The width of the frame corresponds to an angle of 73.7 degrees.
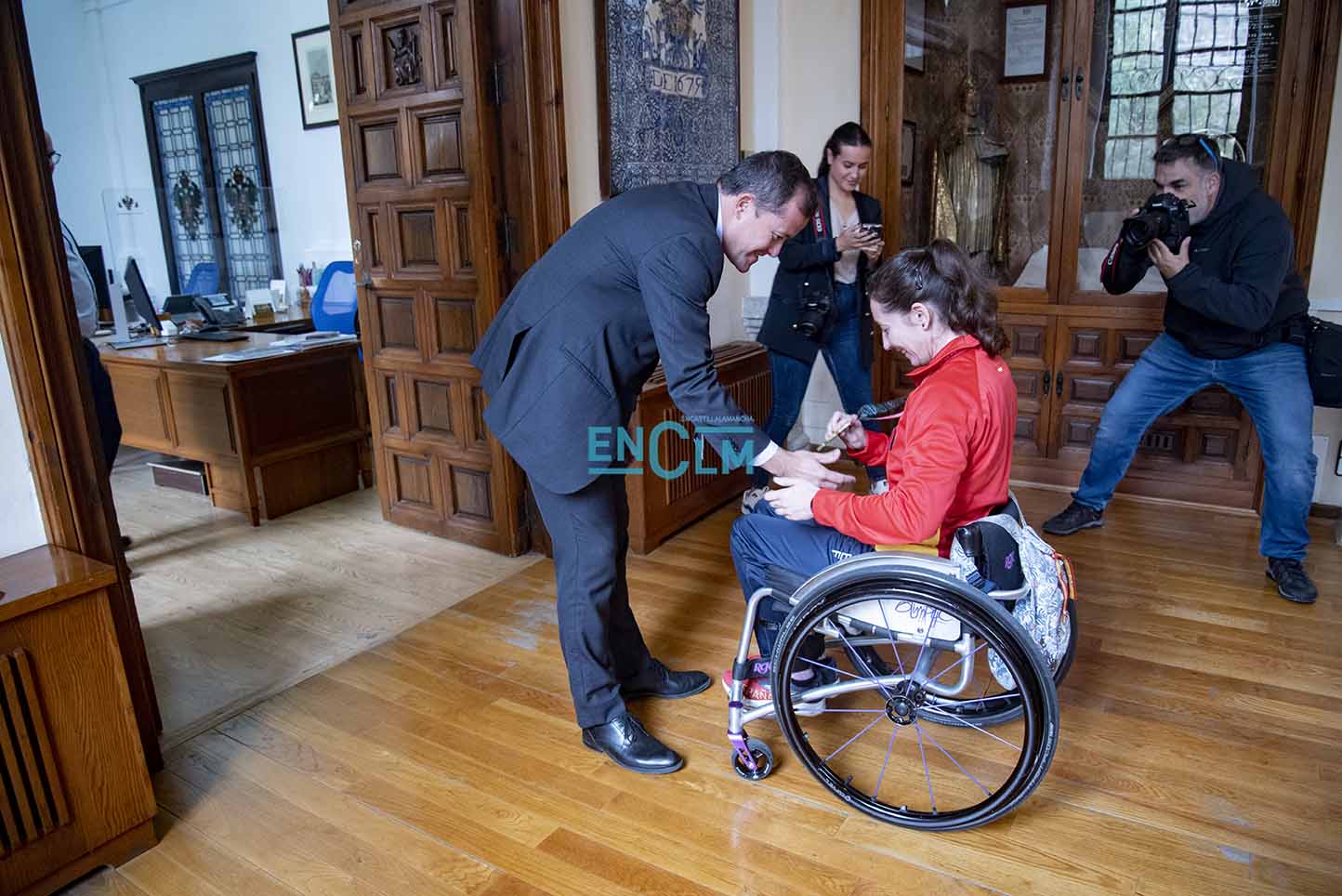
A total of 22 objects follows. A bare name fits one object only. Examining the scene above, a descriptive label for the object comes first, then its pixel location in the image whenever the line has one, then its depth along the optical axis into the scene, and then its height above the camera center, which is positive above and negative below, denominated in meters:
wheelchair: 1.52 -0.91
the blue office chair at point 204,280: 6.18 -0.29
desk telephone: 4.67 -0.39
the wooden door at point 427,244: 2.93 -0.06
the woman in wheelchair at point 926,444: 1.62 -0.43
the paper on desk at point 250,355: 3.58 -0.48
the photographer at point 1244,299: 2.67 -0.31
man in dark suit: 1.70 -0.24
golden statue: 4.05 +0.08
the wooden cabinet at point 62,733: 1.54 -0.85
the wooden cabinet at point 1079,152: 3.36 +0.20
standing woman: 3.04 -0.28
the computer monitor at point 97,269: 4.89 -0.15
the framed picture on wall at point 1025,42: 3.76 +0.66
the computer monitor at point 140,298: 4.43 -0.28
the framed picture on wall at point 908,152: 3.96 +0.24
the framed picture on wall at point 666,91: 3.16 +0.47
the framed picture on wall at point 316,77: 5.45 +0.93
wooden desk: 3.63 -0.76
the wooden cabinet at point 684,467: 3.12 -0.90
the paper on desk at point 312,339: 3.95 -0.47
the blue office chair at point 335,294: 4.91 -0.33
